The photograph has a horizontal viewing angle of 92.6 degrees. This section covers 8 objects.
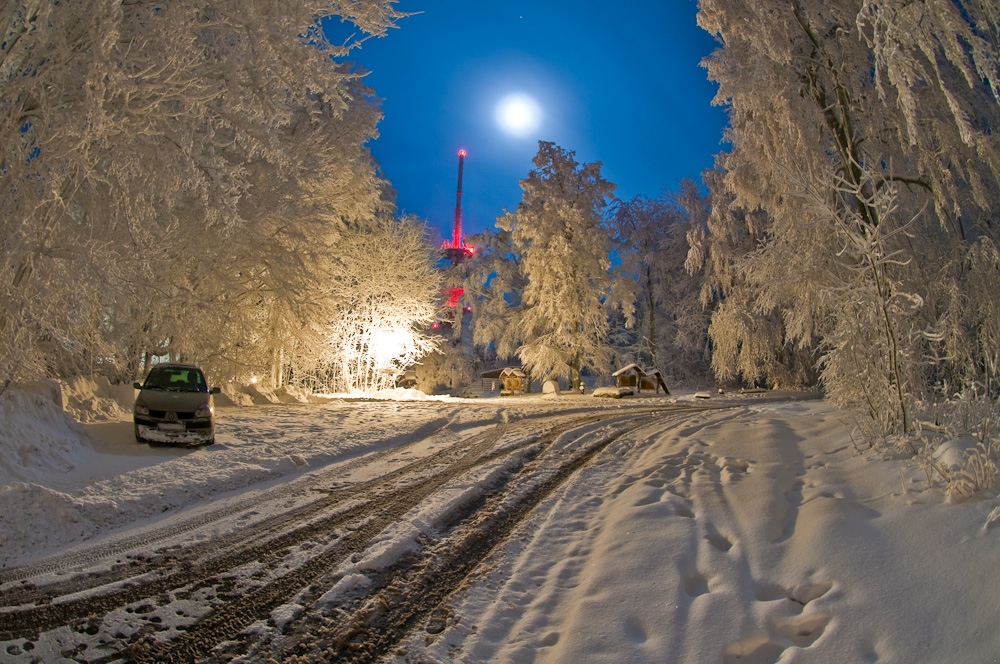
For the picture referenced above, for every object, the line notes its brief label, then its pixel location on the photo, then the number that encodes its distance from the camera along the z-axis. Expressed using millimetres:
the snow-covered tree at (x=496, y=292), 28875
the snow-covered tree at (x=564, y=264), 25500
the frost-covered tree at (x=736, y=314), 23344
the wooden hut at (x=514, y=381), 27188
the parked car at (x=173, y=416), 8117
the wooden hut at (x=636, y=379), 25312
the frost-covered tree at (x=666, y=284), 31094
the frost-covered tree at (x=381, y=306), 22094
